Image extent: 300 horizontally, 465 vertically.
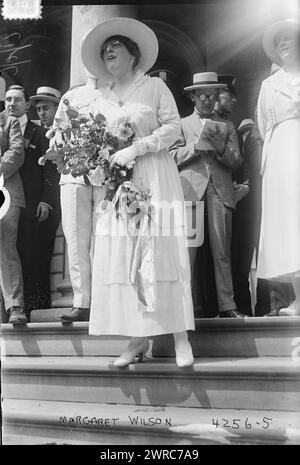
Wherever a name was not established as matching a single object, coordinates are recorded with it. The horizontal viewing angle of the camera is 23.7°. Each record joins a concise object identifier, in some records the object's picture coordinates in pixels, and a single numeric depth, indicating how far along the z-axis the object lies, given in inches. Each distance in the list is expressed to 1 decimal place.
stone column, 179.3
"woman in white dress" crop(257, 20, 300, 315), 164.9
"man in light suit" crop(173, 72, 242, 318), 179.6
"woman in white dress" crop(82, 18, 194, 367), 161.8
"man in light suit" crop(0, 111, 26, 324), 184.4
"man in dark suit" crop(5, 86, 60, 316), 189.2
